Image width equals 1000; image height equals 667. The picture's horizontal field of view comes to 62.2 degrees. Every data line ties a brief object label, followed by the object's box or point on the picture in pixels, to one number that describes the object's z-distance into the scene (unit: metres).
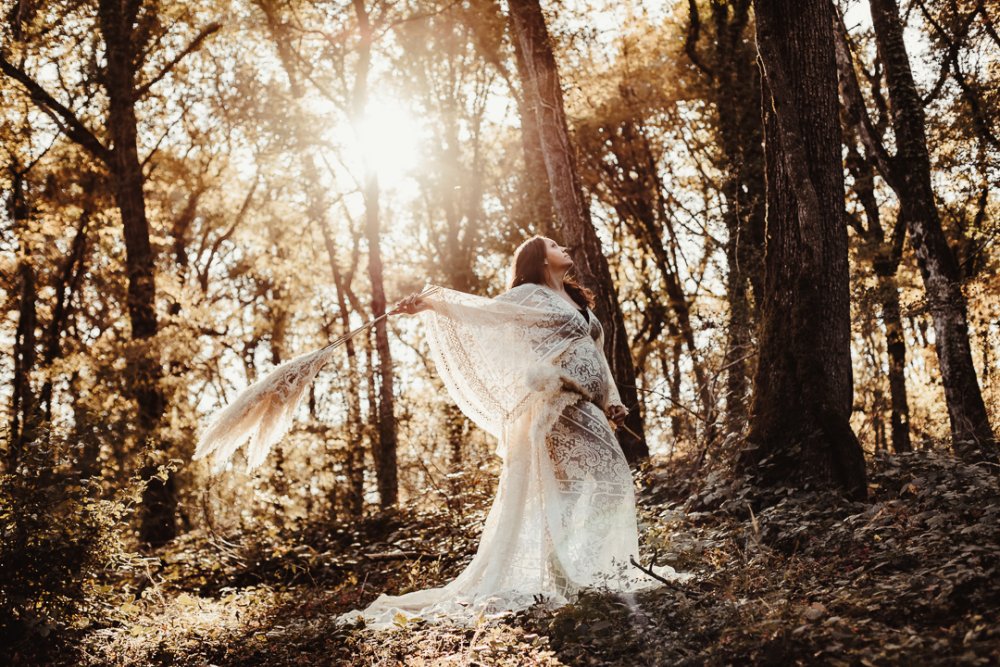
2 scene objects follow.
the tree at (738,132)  12.82
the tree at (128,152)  12.77
